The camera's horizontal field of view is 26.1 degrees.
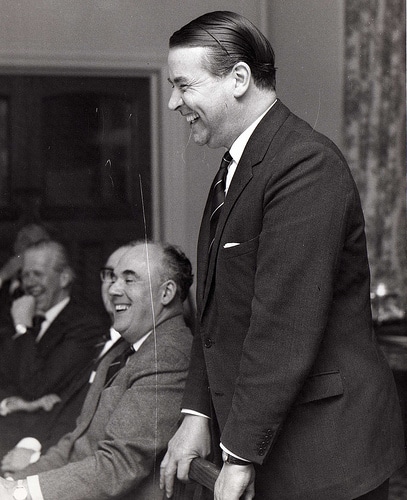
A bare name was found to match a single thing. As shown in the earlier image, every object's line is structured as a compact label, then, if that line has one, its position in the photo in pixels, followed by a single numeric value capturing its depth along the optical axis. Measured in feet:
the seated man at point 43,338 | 9.09
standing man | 5.90
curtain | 9.39
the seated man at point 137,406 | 7.95
